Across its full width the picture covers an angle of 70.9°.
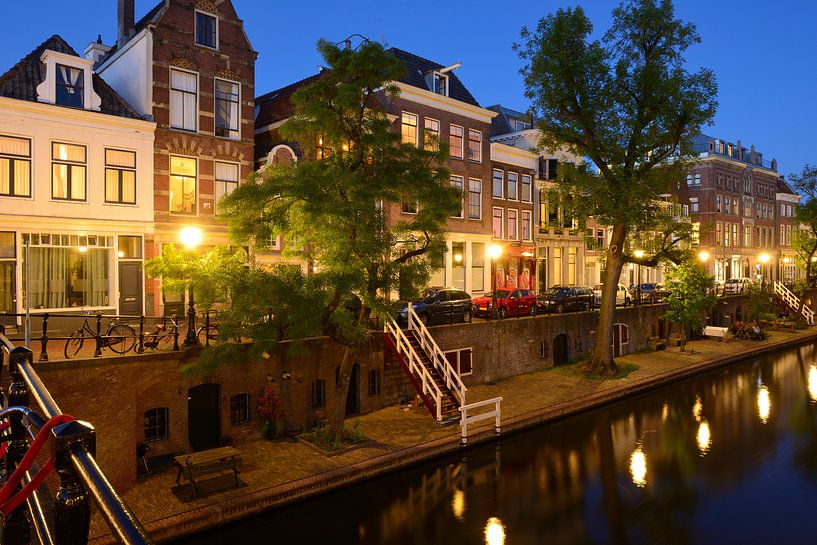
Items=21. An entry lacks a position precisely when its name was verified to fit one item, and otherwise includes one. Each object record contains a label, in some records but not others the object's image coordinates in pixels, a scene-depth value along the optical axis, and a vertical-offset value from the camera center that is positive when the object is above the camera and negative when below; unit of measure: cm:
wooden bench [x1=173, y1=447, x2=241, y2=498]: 1312 -437
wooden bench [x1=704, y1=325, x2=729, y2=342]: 3841 -379
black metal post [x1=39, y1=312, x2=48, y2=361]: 1232 -155
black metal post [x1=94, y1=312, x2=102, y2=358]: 1359 -168
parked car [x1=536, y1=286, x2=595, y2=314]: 3134 -136
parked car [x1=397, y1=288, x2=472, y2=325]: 2439 -137
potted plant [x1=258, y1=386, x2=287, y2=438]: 1694 -402
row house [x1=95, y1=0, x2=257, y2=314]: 2347 +760
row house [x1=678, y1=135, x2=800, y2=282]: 7075 +888
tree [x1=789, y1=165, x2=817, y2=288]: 5156 +555
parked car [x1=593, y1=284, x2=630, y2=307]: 3654 -131
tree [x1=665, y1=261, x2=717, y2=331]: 3309 -103
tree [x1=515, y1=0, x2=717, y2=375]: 2412 +745
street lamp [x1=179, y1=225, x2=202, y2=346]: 1557 +86
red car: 2913 -141
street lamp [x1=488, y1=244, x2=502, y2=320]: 2422 +112
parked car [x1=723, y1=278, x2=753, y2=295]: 4879 -98
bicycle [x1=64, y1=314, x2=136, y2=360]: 1400 -164
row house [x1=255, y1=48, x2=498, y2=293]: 3425 +899
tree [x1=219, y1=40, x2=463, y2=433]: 1448 +173
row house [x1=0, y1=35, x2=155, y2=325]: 2017 +337
